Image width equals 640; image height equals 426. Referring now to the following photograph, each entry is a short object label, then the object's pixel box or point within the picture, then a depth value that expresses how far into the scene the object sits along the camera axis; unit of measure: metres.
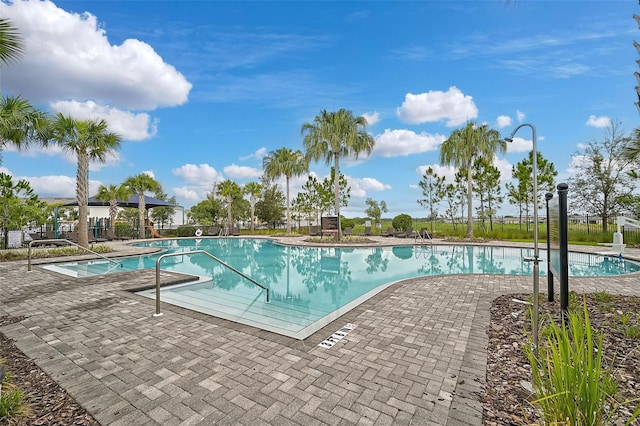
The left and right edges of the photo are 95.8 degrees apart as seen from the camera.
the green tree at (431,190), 22.53
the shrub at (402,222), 22.44
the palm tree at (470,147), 16.92
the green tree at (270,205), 28.89
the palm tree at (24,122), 7.14
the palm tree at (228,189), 25.89
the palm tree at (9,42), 3.79
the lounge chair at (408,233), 19.45
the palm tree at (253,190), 27.00
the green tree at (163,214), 34.19
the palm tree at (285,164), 23.45
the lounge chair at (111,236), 18.91
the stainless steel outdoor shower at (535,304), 2.52
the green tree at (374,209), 29.57
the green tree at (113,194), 21.12
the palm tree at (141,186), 20.80
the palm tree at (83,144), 11.94
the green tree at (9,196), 12.17
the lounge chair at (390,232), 21.20
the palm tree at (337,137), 16.27
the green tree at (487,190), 20.23
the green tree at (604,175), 17.03
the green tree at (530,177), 18.33
